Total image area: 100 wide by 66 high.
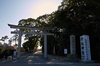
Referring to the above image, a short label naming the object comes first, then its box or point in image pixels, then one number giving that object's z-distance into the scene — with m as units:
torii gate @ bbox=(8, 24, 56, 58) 17.88
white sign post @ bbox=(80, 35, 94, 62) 13.95
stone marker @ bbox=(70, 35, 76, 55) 16.62
